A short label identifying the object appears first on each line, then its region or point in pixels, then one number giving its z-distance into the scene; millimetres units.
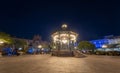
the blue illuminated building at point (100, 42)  47965
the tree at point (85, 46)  31618
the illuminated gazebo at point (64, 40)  14582
